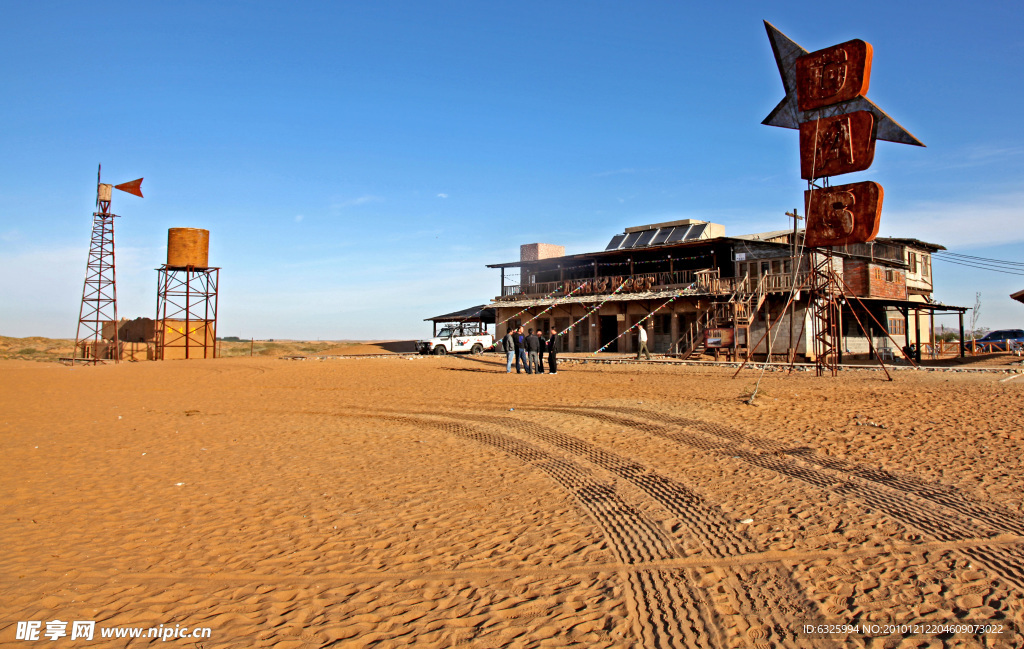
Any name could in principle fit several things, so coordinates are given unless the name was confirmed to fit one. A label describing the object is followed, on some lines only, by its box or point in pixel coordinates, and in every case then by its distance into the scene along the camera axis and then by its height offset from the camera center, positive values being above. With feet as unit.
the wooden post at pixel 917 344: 94.17 +1.08
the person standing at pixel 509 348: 75.21 +0.25
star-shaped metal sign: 54.88 +22.52
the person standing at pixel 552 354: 71.10 -0.40
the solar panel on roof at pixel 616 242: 121.39 +20.55
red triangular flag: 106.58 +26.59
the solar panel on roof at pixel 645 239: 116.78 +20.37
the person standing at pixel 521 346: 74.28 +0.48
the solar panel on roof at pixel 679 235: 111.65 +20.24
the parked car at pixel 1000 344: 107.65 +1.37
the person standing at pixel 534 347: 71.31 +0.36
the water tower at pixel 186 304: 110.83 +7.80
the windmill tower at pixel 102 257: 102.37 +14.43
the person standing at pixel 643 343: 89.70 +1.07
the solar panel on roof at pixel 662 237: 114.01 +20.33
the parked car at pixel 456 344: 120.47 +1.12
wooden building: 92.32 +9.68
